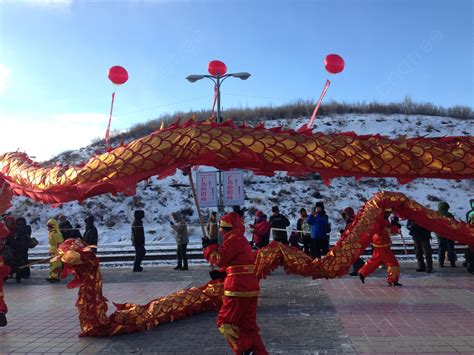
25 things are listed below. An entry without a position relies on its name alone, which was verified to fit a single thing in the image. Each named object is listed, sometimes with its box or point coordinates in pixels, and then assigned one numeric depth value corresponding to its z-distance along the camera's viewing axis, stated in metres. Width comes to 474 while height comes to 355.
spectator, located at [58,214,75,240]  12.21
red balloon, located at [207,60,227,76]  7.94
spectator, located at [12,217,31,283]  10.50
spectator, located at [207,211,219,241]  10.90
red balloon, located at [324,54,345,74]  5.25
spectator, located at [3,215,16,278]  9.48
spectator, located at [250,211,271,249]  10.43
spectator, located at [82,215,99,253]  11.18
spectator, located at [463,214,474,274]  9.62
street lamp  7.96
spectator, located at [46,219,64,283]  10.61
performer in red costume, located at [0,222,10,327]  5.71
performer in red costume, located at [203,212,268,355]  4.20
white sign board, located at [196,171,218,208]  8.14
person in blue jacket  10.55
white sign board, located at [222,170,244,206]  8.99
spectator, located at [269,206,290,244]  11.06
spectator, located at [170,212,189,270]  11.48
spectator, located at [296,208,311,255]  11.58
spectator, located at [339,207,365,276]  9.42
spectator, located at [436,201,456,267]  10.55
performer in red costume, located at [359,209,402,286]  8.17
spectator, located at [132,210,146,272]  11.27
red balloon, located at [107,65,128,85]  5.54
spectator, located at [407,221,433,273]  9.88
